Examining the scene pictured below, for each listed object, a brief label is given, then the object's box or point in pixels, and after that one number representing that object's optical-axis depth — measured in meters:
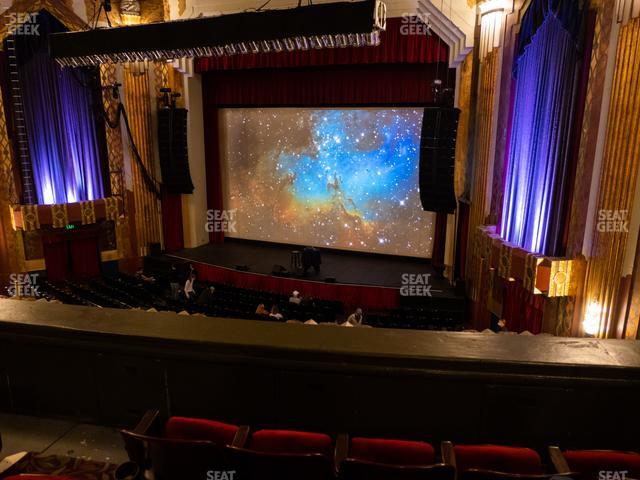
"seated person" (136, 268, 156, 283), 11.07
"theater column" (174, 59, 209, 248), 12.51
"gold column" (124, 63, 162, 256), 12.04
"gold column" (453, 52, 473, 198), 9.47
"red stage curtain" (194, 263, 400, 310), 9.78
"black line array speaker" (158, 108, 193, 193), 12.15
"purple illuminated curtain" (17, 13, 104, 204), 10.75
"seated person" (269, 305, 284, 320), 7.27
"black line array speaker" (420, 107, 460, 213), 9.09
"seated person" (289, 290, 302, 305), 8.88
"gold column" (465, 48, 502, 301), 8.41
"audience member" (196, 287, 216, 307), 8.64
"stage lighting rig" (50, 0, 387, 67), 5.85
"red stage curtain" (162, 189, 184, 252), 12.97
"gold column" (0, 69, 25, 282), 10.53
